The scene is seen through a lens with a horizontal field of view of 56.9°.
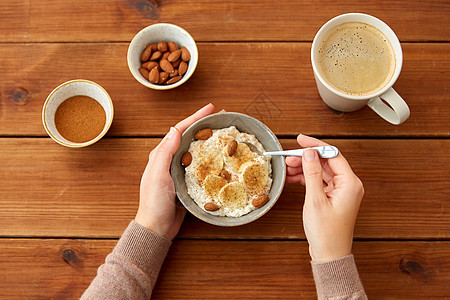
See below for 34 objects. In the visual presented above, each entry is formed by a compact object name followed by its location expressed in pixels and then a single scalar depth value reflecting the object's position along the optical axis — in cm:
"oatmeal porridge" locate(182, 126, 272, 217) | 97
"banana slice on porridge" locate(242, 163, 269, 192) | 98
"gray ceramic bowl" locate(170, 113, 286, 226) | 95
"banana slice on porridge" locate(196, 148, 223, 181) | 99
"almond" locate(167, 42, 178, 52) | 112
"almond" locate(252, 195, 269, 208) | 96
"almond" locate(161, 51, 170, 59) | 112
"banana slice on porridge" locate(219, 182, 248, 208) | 97
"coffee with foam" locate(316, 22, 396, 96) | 98
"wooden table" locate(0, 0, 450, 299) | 107
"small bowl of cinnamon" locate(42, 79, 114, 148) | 108
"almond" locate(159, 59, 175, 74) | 110
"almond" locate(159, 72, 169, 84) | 110
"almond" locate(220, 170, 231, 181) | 100
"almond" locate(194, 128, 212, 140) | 100
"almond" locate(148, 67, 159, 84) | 109
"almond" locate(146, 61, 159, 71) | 110
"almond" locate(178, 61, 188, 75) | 110
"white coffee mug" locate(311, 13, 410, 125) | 93
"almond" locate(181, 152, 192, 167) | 100
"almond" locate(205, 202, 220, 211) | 96
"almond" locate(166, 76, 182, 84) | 109
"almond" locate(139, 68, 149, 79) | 110
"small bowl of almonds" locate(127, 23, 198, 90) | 109
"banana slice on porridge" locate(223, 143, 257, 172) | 99
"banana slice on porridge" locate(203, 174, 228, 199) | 98
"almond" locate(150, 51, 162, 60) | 111
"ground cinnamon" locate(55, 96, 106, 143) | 109
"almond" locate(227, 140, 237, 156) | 98
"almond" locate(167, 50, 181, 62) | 110
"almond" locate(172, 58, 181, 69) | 111
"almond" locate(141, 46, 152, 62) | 111
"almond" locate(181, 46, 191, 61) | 111
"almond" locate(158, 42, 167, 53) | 111
